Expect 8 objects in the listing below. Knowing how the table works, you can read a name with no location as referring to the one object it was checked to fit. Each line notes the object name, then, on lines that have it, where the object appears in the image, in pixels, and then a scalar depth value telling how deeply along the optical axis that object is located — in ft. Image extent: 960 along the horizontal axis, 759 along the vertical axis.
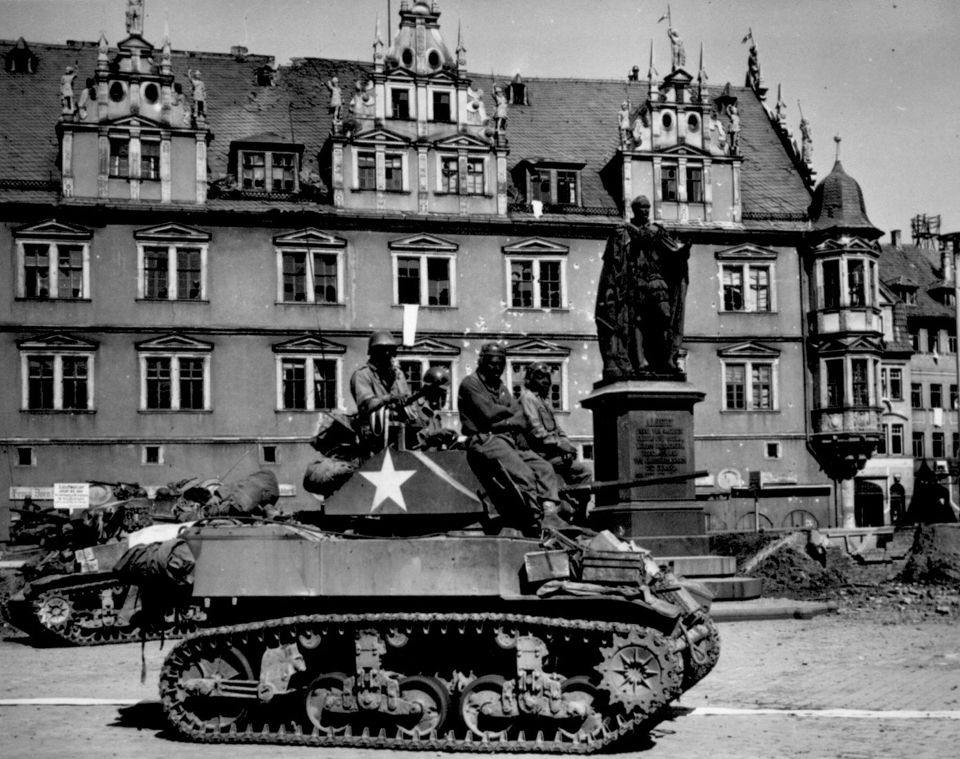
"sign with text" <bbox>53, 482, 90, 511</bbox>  76.74
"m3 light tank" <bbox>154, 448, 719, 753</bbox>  28.81
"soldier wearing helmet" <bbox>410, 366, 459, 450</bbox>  34.37
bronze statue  55.77
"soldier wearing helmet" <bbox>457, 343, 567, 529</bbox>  32.35
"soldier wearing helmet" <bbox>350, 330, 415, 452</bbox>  34.22
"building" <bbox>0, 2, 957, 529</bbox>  116.67
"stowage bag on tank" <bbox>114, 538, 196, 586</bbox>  32.50
